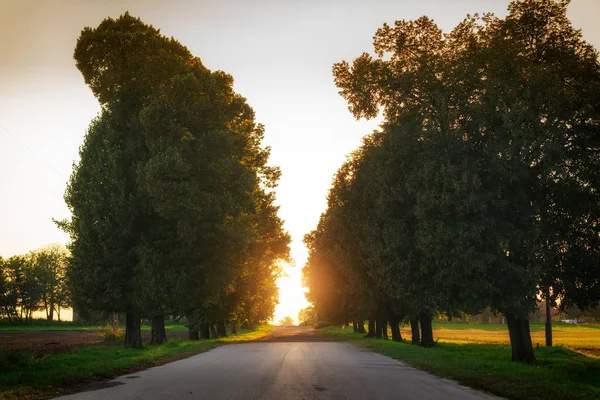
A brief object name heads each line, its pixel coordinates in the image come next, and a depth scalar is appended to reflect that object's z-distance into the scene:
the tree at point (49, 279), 116.88
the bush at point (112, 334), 37.37
